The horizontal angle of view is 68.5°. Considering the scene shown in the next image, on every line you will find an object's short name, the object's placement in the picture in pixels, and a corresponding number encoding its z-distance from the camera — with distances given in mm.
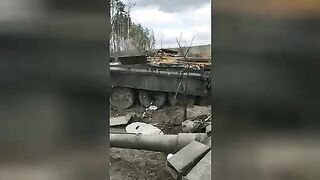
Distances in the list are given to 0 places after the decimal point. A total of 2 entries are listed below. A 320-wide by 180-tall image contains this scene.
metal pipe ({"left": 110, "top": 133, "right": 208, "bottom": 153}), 2211
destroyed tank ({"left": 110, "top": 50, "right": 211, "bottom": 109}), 3767
